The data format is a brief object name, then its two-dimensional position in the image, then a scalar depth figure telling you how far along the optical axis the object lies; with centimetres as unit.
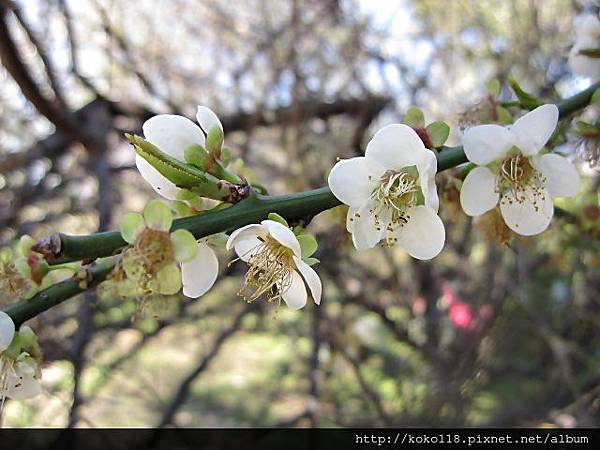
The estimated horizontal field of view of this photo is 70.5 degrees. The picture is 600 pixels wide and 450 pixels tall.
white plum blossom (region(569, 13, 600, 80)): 11
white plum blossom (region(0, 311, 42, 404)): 8
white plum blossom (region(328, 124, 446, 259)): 8
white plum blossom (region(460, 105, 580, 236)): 8
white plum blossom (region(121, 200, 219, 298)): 7
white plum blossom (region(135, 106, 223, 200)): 8
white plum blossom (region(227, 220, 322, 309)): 7
